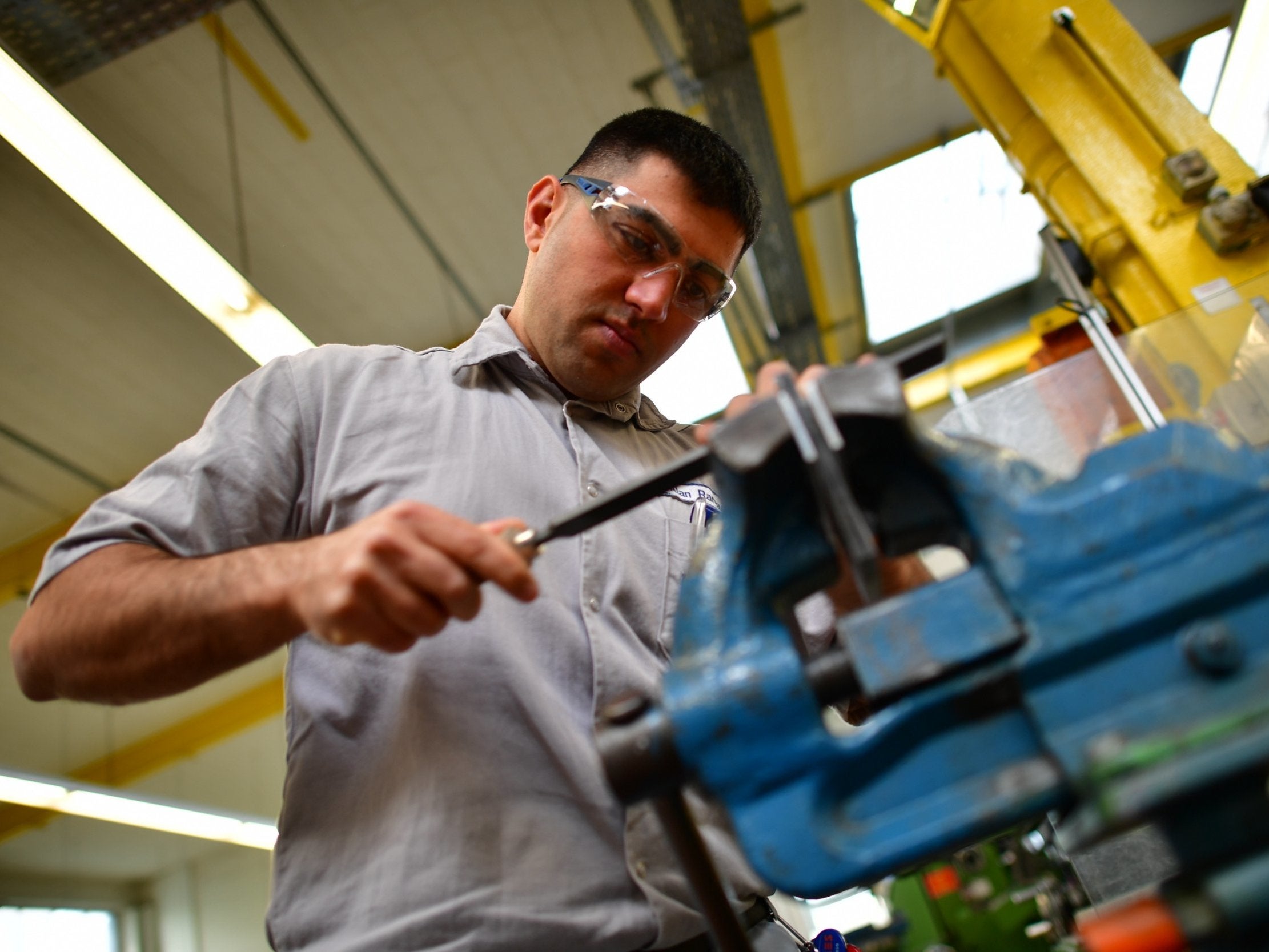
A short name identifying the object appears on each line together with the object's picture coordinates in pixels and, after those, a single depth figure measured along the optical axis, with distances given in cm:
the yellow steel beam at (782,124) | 334
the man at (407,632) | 72
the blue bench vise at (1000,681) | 46
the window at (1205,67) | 404
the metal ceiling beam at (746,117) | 309
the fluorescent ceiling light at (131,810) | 468
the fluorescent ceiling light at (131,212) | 247
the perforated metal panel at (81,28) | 251
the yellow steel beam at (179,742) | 593
